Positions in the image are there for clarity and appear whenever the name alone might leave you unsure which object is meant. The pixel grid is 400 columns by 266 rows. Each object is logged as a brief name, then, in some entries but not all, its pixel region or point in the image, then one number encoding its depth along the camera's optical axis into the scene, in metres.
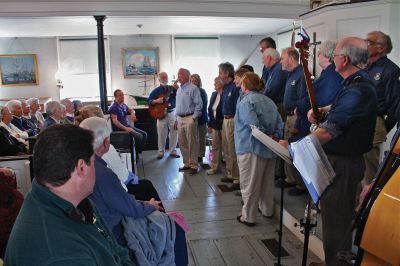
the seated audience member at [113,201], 1.79
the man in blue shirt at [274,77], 3.81
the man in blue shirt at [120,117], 5.33
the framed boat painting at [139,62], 10.14
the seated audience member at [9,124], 4.80
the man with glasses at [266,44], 4.21
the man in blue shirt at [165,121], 6.00
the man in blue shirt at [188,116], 4.98
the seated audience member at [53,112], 3.91
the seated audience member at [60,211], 0.92
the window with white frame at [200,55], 10.35
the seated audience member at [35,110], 6.51
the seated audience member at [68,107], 5.00
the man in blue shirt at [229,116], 4.23
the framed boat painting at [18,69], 9.91
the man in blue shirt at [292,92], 3.35
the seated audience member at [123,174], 2.31
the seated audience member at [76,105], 6.40
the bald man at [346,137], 1.86
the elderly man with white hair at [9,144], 3.88
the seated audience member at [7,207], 1.75
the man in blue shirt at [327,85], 2.81
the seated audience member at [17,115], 5.39
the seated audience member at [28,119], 5.77
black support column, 5.33
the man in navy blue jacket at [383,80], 2.75
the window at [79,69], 9.98
